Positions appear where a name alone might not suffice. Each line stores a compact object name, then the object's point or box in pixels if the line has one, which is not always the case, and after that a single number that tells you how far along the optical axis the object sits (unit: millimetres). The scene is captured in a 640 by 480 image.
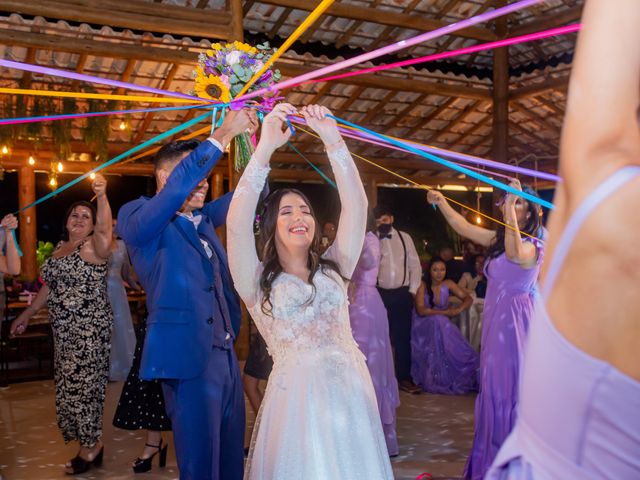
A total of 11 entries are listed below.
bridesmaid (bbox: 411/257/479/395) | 6699
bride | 2227
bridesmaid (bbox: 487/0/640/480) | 735
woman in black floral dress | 4324
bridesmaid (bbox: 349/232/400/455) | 4906
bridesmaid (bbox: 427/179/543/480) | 3807
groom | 2598
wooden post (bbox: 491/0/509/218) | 10258
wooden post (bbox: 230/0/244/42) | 7727
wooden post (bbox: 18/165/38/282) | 11516
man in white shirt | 6525
